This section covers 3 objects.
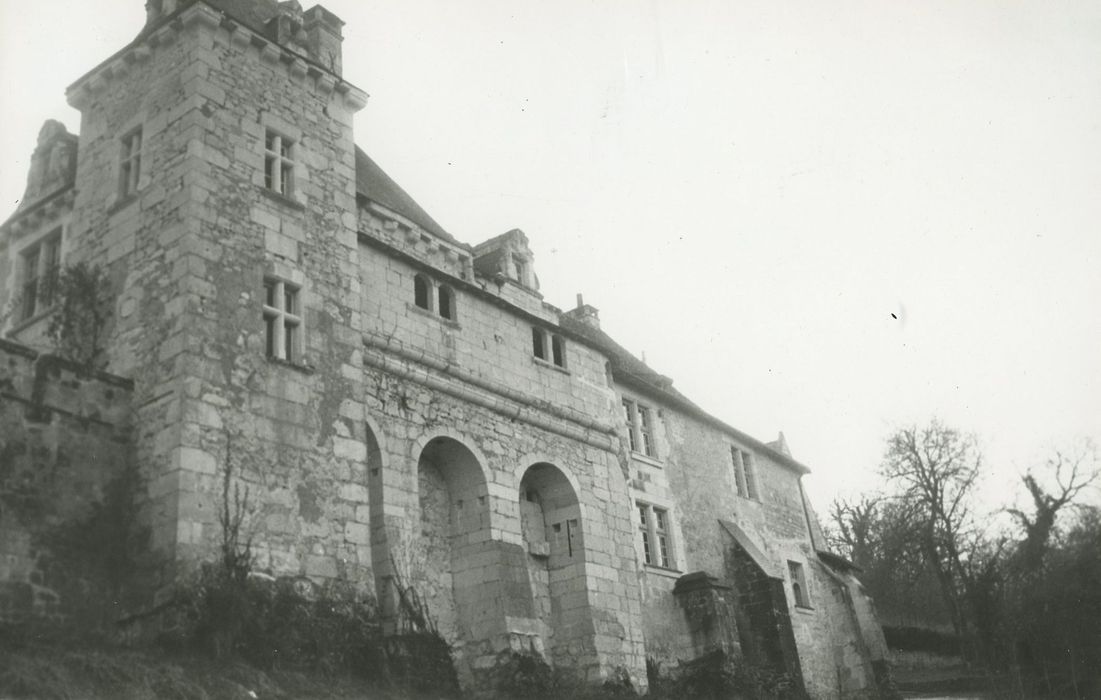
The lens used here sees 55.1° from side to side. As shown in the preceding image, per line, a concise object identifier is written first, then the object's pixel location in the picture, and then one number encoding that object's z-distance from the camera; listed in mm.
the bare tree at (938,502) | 36156
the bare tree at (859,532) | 45044
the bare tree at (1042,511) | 31516
